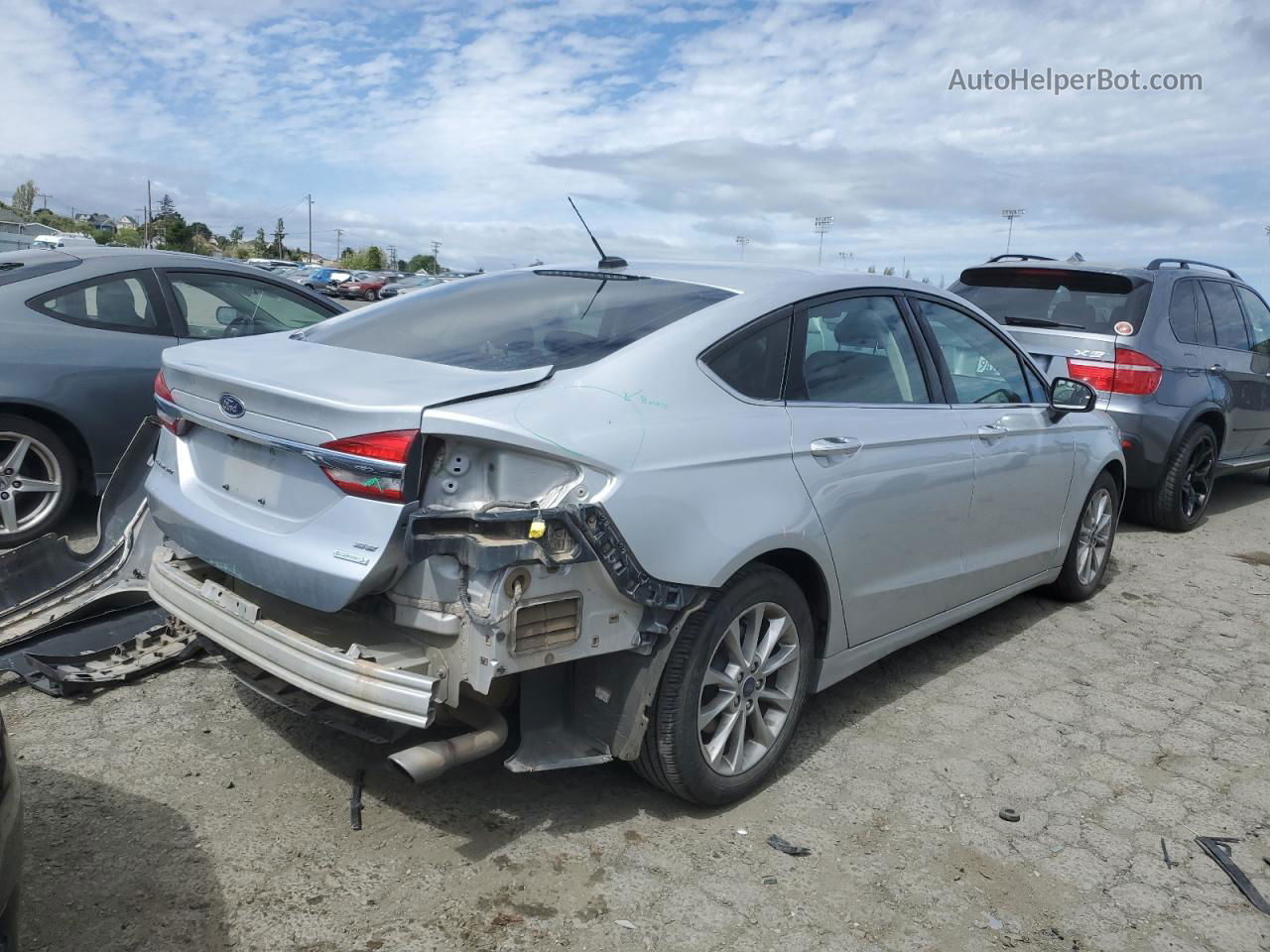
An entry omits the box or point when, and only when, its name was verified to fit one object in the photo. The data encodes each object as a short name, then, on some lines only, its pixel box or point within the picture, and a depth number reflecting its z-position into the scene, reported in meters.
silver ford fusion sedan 2.61
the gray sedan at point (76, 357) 5.26
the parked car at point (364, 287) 51.75
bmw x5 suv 6.89
